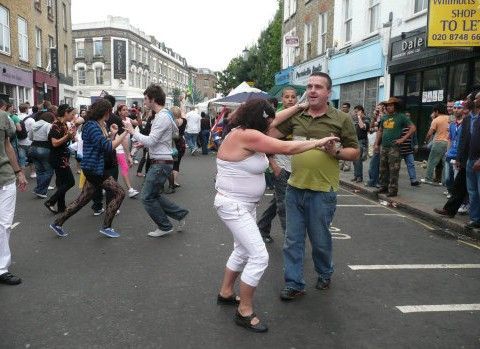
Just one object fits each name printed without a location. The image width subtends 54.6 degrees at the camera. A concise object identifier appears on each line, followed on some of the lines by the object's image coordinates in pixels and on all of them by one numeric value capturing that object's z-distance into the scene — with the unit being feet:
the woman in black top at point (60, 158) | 24.57
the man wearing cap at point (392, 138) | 28.81
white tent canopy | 58.83
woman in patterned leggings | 19.70
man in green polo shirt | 12.82
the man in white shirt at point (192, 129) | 63.98
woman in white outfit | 11.21
